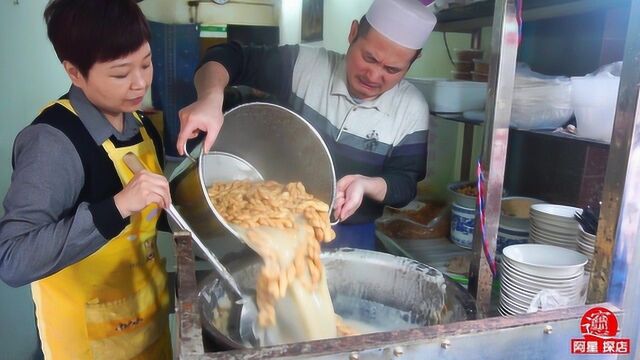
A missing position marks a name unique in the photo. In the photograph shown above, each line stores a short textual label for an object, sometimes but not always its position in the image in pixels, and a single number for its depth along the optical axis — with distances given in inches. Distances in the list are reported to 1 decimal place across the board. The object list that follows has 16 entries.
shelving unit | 37.3
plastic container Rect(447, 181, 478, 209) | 77.2
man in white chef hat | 56.4
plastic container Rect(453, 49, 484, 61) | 83.5
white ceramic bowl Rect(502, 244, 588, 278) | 36.0
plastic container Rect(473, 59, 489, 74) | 77.6
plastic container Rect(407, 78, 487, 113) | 73.1
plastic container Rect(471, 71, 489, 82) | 76.9
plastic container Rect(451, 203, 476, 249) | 78.6
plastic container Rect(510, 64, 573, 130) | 52.2
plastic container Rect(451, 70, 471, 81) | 84.0
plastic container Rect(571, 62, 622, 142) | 46.8
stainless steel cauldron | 40.7
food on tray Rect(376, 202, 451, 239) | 87.2
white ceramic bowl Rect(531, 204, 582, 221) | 50.1
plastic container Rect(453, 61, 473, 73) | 84.2
